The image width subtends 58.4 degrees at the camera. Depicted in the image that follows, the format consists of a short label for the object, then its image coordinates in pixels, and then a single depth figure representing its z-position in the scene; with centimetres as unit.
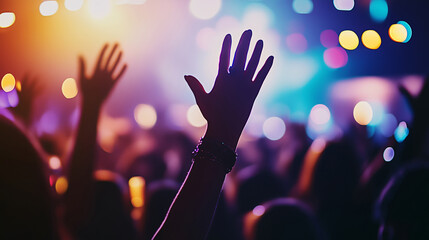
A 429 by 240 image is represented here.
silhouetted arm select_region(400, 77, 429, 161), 249
